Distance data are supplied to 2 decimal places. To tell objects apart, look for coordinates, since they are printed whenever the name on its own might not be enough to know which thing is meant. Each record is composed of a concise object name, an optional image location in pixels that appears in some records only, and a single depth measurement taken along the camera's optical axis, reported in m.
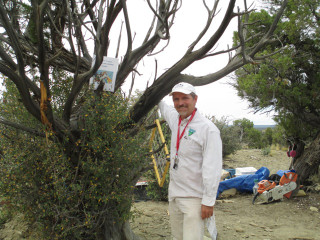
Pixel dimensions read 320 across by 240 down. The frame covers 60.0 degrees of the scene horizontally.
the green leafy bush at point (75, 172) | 3.17
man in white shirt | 2.64
